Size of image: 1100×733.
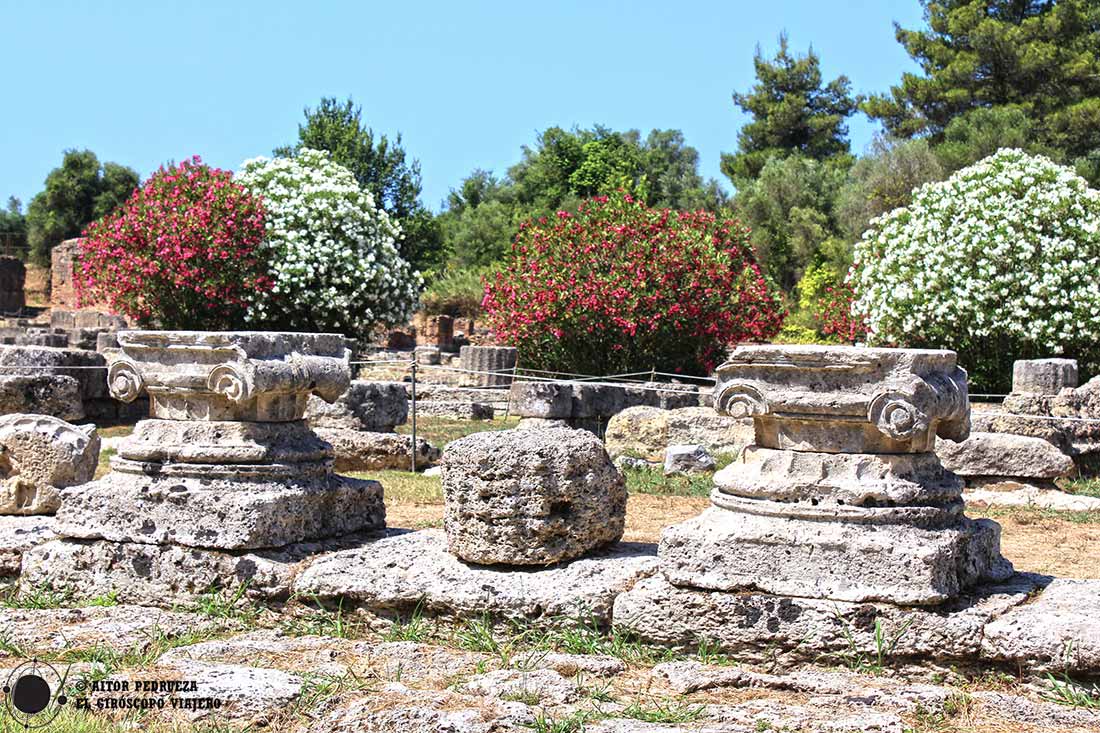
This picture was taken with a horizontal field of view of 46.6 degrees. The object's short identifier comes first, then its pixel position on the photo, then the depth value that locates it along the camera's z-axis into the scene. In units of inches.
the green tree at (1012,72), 1132.5
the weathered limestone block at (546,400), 538.3
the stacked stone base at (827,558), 178.1
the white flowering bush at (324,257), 725.3
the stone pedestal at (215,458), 220.7
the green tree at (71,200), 1678.2
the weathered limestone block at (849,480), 184.7
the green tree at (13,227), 1752.0
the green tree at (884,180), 1069.1
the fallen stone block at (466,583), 197.0
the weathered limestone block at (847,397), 184.1
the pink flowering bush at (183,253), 699.4
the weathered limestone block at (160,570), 217.3
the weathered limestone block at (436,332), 1147.9
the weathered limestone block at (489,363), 759.7
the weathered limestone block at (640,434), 494.9
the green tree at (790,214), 1226.6
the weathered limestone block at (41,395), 476.7
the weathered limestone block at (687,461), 451.2
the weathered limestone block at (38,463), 252.7
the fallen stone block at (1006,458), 408.8
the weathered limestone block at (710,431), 490.3
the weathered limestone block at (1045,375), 544.4
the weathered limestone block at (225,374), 223.9
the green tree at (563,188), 1510.8
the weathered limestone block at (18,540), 235.1
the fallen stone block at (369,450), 454.4
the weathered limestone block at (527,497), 203.0
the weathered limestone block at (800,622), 175.3
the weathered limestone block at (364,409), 493.7
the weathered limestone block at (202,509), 218.8
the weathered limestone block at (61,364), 556.1
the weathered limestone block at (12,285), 1331.2
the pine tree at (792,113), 1540.4
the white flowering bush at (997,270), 604.1
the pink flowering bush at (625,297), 697.6
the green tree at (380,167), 1637.6
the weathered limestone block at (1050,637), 165.5
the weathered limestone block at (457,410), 673.0
